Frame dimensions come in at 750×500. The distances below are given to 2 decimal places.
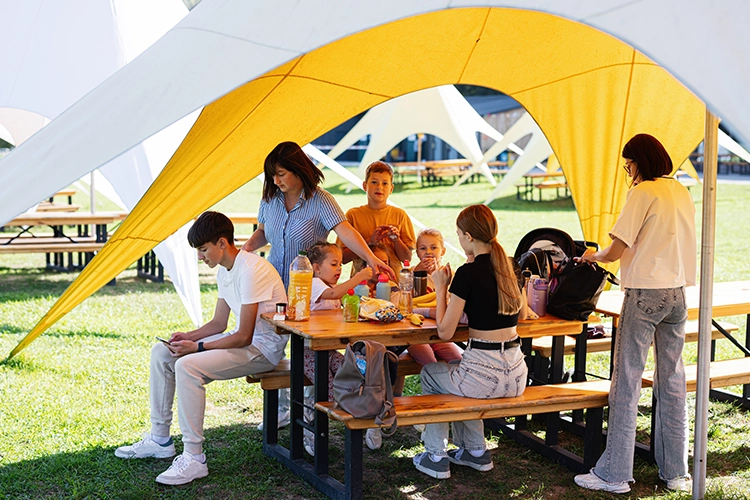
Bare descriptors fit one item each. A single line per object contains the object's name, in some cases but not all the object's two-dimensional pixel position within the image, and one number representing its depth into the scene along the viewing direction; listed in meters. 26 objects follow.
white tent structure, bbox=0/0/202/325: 7.54
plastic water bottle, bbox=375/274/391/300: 4.63
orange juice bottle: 4.28
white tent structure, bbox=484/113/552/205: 17.34
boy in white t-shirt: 4.33
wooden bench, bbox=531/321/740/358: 5.43
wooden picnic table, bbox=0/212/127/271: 10.33
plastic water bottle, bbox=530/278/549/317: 4.73
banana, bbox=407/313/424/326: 4.32
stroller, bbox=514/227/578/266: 4.84
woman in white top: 4.15
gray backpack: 3.88
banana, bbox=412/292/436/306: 4.75
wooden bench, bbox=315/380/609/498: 3.98
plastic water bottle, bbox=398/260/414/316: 4.58
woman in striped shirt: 4.93
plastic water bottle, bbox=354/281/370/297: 4.67
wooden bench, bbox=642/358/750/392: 4.70
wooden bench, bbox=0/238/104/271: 10.23
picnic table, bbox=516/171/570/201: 21.09
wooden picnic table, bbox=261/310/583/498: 4.08
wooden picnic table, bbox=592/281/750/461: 4.93
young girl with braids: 4.68
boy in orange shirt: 5.38
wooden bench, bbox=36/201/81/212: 13.77
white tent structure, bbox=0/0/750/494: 2.82
